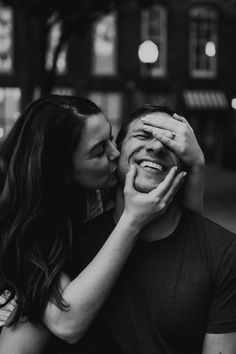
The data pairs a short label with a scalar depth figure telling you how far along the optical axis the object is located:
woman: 2.33
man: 2.38
